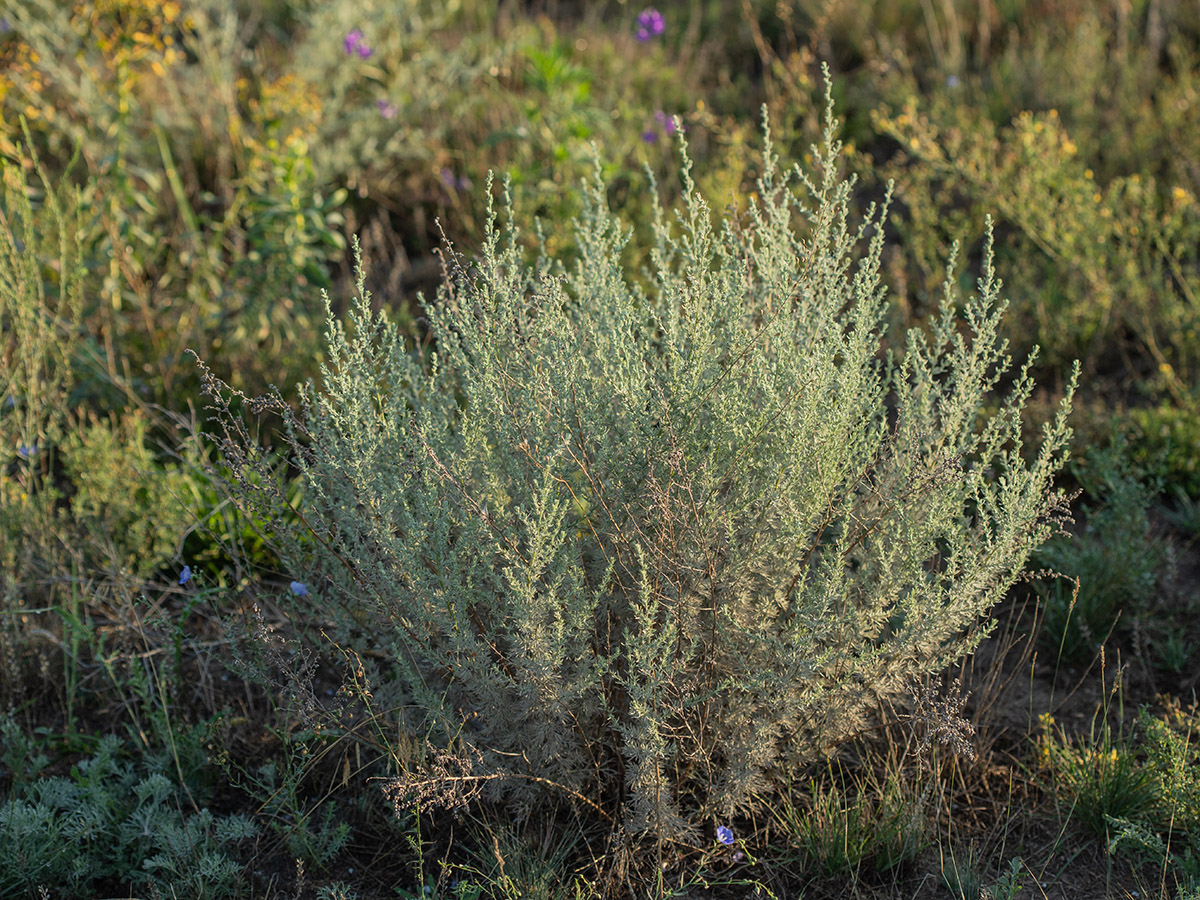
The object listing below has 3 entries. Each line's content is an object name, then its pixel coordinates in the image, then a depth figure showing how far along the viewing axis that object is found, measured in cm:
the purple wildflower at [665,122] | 450
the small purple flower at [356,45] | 455
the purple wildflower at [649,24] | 448
